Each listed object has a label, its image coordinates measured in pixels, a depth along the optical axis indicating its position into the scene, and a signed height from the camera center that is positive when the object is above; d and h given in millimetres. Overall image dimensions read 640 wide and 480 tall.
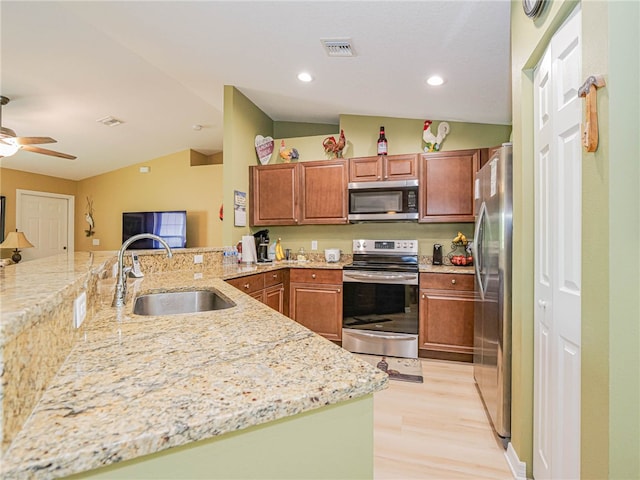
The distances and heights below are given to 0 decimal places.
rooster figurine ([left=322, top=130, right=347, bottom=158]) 3688 +1105
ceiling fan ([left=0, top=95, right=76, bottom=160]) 2953 +955
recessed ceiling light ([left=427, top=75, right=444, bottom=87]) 2596 +1319
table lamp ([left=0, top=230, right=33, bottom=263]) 4867 -51
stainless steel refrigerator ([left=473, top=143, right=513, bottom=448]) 1759 -255
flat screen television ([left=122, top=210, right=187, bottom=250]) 5785 +250
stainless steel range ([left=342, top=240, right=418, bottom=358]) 3057 -665
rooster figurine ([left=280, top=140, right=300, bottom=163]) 3930 +1055
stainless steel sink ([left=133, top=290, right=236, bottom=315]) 1791 -357
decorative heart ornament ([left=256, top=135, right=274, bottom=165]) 3930 +1137
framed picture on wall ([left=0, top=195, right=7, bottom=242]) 5344 +410
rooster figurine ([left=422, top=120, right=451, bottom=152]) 3406 +1118
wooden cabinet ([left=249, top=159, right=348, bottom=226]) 3613 +548
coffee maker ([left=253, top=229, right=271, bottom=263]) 3812 -69
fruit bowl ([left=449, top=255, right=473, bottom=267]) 3227 -195
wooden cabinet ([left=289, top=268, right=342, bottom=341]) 3311 -621
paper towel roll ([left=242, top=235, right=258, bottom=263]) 3523 -108
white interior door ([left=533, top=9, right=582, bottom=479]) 1130 -53
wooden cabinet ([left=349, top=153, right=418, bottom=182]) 3368 +785
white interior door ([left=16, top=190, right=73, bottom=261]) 5719 +334
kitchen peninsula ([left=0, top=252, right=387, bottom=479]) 470 -291
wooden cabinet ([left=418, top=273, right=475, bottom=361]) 2910 -664
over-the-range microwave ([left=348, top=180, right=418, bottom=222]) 3340 +428
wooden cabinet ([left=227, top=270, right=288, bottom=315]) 2764 -438
